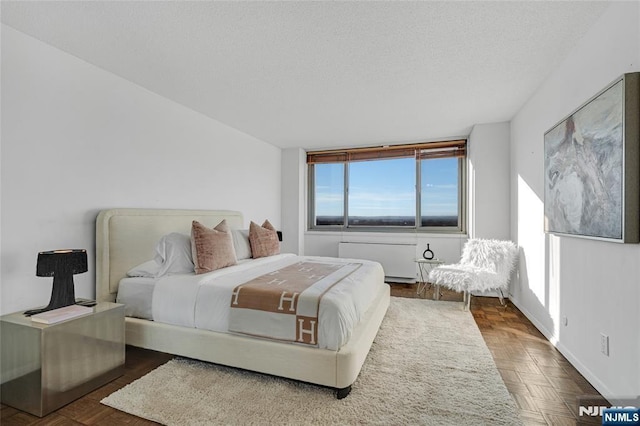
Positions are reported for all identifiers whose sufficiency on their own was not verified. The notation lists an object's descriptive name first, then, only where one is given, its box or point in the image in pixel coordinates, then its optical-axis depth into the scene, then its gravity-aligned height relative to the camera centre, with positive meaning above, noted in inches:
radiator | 206.4 -30.3
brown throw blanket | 80.4 -26.4
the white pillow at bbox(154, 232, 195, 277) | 107.6 -15.5
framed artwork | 66.3 +12.4
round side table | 181.0 -38.2
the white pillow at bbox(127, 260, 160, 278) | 108.7 -20.7
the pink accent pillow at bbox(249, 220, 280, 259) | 145.5 -13.7
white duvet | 78.7 -26.6
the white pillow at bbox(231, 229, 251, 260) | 140.1 -14.4
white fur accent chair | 144.1 -28.2
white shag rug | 68.5 -46.4
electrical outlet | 75.4 -33.1
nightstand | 70.2 -36.3
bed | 76.7 -36.1
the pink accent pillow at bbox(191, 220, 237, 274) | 109.3 -13.4
